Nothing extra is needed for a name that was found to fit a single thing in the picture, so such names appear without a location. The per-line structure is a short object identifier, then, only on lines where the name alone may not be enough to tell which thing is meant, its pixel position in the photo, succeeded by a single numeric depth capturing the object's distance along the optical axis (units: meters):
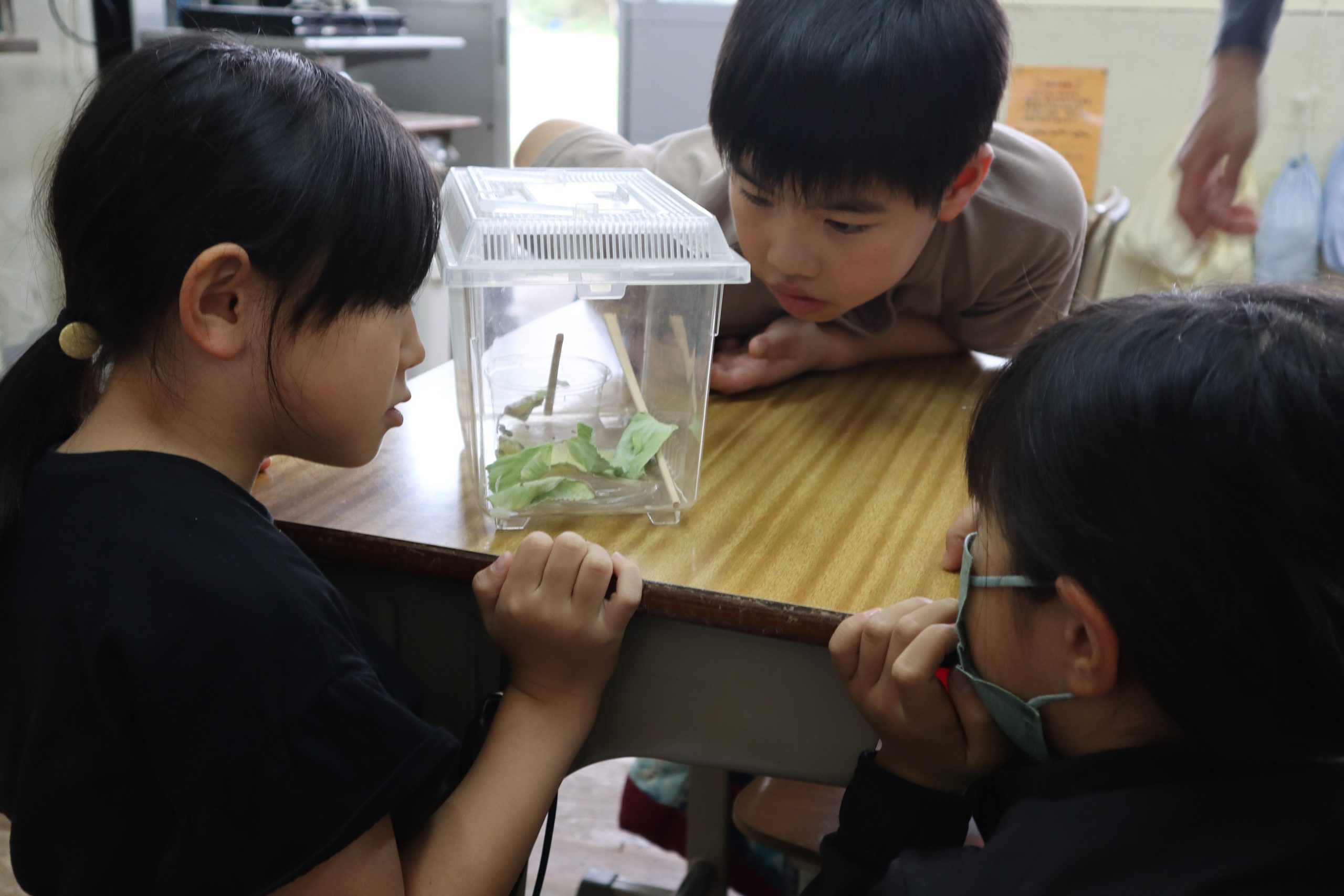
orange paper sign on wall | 2.99
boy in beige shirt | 1.05
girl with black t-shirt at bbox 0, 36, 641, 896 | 0.60
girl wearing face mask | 0.52
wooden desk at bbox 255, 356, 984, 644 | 0.75
